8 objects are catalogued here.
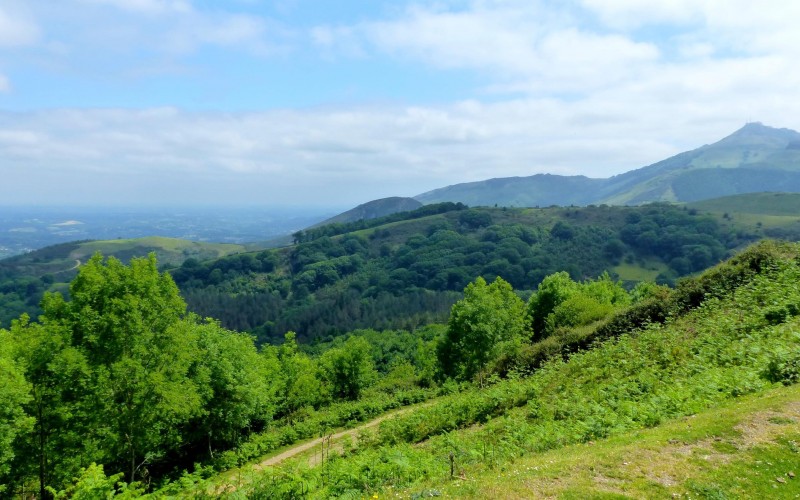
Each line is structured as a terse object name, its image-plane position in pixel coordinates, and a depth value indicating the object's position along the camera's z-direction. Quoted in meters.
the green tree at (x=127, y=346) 20.20
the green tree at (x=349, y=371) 57.12
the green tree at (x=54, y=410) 19.69
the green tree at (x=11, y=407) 17.45
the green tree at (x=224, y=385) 29.95
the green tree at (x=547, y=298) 50.60
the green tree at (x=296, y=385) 50.12
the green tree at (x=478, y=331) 36.06
